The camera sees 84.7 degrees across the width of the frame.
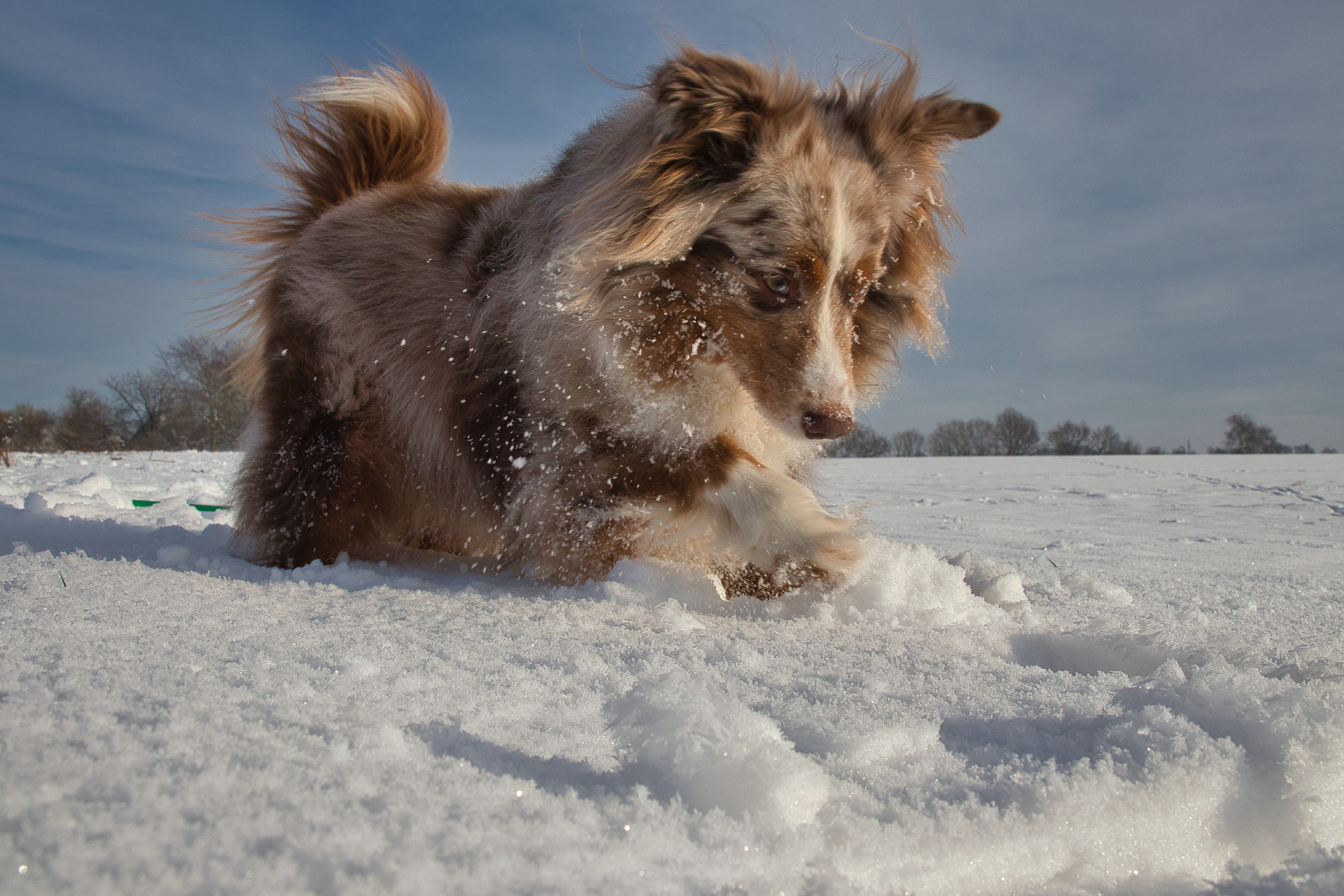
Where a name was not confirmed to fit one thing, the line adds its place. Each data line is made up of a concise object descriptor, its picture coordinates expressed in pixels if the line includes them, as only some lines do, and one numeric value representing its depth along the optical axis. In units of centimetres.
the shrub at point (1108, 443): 3966
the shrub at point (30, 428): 2047
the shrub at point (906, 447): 2798
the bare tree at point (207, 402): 2773
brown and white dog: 254
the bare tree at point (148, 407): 3606
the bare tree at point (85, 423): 2599
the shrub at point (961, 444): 2939
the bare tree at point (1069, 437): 3591
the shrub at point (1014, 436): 3121
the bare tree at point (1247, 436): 4406
